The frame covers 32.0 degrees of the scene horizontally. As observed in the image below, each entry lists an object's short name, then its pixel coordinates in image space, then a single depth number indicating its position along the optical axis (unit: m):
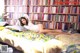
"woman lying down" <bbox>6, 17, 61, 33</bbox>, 4.77
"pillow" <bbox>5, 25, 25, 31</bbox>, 4.76
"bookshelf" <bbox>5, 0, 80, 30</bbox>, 4.84
